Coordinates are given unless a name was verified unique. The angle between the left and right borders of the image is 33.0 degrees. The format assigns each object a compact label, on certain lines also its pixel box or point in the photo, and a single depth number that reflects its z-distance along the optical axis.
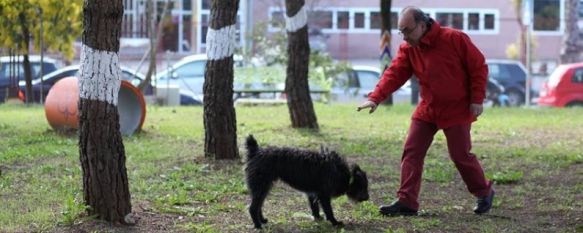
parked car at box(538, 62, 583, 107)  25.61
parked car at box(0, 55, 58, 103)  23.64
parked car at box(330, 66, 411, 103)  26.14
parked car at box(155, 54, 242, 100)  26.91
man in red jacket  7.18
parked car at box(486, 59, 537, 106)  30.84
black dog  6.79
